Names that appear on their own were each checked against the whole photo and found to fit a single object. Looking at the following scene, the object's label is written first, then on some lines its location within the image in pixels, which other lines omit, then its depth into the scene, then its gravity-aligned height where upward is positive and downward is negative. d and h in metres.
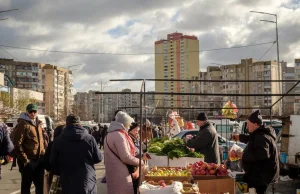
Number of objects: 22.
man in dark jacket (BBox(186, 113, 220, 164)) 9.14 -0.81
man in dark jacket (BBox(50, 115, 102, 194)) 5.92 -0.72
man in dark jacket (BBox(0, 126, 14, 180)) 7.36 -0.63
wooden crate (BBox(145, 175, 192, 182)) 6.68 -1.15
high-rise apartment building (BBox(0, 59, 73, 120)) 121.56 +8.18
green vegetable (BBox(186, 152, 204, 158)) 8.92 -1.06
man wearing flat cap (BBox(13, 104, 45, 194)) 7.67 -0.81
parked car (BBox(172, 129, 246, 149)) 17.33 -1.28
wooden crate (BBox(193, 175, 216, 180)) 6.81 -1.16
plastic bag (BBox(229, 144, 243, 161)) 10.09 -1.18
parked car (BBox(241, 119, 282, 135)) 18.01 -1.08
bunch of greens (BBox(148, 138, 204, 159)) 8.88 -0.99
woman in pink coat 6.33 -0.80
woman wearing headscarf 8.88 -0.56
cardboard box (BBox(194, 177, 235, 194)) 6.54 -1.24
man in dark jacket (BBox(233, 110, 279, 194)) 6.53 -0.84
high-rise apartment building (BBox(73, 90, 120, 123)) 107.06 -1.22
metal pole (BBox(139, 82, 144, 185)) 6.02 -0.79
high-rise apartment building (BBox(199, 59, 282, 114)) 116.46 +8.52
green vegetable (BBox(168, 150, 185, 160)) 8.86 -1.03
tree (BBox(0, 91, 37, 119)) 38.17 +0.39
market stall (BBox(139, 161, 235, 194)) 5.55 -1.14
